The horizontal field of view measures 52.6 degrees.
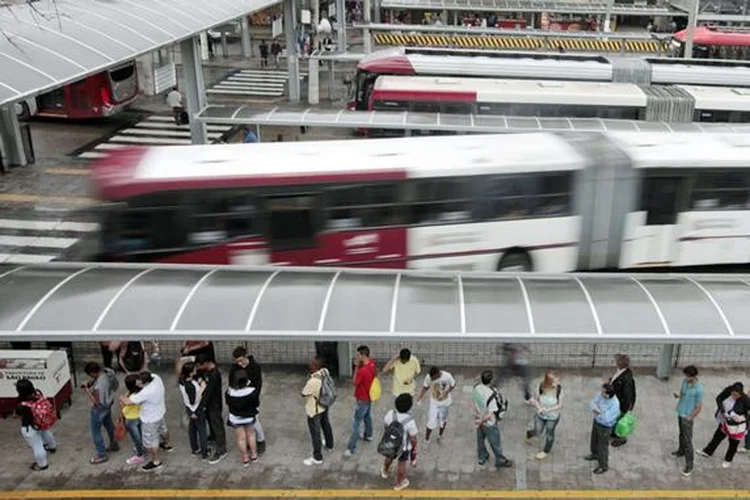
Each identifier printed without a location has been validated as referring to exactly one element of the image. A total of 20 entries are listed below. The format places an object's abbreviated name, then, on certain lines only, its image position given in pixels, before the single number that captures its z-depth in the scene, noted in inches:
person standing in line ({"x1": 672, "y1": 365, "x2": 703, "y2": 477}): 379.2
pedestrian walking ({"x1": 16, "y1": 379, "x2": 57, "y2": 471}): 376.2
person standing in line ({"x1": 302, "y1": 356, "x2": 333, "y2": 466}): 381.7
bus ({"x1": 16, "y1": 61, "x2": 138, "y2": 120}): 1104.2
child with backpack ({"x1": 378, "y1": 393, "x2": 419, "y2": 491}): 360.5
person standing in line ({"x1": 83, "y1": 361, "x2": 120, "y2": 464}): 387.5
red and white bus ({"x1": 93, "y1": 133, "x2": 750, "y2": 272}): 518.3
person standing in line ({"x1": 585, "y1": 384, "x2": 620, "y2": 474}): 379.6
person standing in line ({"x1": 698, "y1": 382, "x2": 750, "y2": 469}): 379.6
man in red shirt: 387.9
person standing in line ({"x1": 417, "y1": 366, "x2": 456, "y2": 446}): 392.5
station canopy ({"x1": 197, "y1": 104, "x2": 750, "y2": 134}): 830.5
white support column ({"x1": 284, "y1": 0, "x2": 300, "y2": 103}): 1254.3
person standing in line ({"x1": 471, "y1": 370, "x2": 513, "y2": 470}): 378.9
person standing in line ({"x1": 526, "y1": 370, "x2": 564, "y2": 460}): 386.0
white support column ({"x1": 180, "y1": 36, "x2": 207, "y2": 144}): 877.8
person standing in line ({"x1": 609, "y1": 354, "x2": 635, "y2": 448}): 389.7
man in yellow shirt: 393.7
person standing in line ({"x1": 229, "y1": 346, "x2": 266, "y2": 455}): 382.0
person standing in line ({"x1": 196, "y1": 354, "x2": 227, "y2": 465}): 388.8
